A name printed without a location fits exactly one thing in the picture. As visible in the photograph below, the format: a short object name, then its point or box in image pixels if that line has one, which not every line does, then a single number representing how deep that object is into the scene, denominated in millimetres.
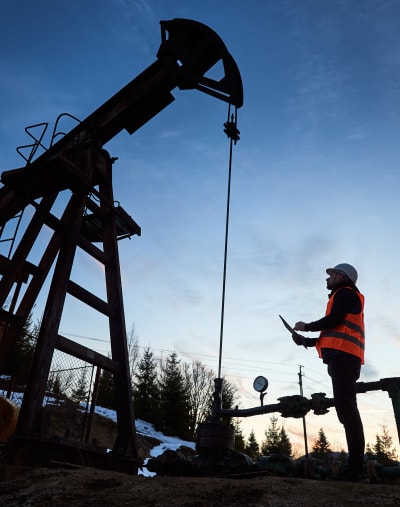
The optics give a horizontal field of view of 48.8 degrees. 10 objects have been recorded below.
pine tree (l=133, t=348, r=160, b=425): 31970
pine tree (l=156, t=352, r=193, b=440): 31297
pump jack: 5648
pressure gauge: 5086
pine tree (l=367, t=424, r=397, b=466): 71375
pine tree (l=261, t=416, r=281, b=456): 56075
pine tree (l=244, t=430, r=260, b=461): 56488
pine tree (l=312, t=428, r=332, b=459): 70938
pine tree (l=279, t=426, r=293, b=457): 60462
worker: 3750
